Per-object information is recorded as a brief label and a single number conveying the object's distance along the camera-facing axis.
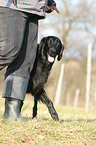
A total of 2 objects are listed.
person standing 5.00
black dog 7.15
